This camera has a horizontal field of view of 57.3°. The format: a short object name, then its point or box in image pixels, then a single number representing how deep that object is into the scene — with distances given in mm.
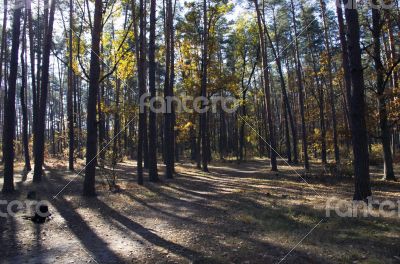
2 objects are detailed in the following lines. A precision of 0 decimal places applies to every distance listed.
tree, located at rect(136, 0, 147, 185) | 16144
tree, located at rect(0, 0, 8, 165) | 20962
